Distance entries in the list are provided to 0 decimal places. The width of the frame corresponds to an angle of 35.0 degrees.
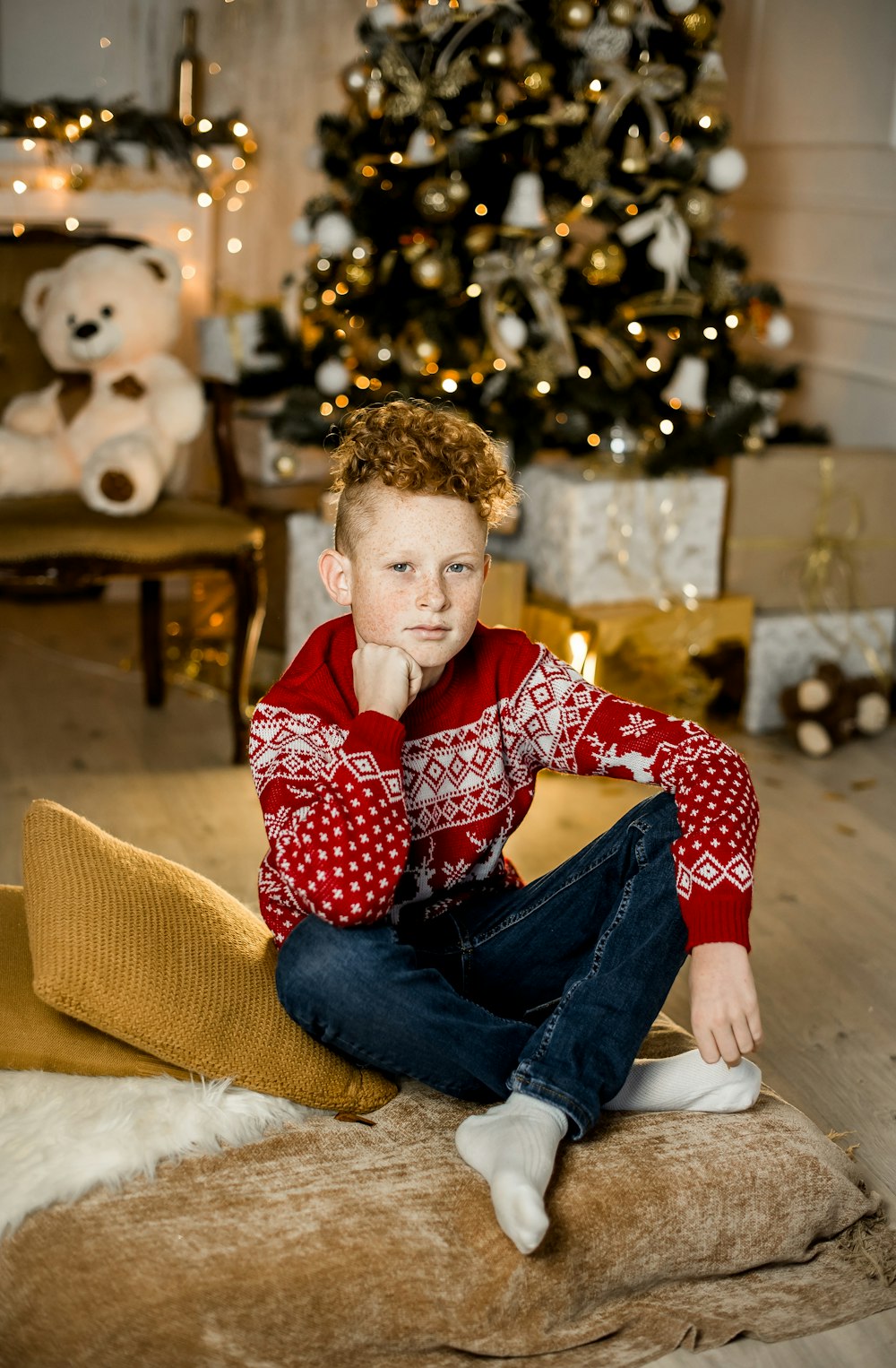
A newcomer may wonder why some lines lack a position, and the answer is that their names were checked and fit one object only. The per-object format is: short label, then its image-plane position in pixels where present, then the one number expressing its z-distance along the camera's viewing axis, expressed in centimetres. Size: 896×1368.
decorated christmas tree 297
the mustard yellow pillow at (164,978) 141
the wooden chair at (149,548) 275
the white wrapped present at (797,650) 327
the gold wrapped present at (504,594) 308
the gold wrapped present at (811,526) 322
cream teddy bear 306
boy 132
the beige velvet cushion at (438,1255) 121
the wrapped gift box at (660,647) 305
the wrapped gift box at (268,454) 344
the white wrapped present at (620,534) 307
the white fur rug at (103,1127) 130
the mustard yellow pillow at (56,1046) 146
